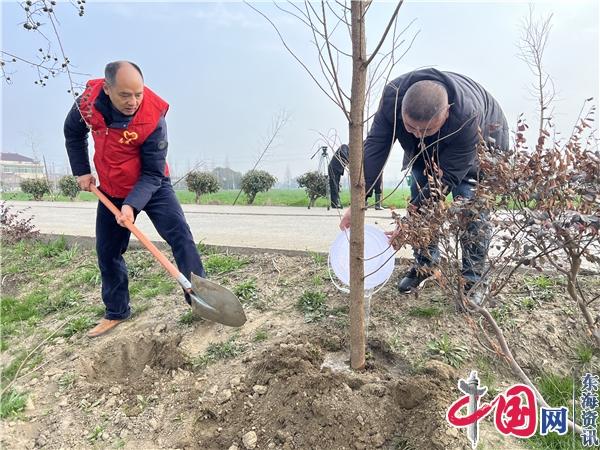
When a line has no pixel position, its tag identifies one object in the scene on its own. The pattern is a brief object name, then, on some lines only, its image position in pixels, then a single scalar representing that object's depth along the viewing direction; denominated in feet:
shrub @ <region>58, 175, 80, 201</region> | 64.48
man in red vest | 9.46
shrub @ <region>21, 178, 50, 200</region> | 60.88
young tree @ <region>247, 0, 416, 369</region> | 6.58
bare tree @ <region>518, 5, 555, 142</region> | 34.13
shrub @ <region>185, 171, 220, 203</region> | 50.98
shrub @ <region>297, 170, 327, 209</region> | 41.45
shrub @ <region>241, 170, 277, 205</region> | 48.77
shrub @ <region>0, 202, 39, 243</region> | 19.97
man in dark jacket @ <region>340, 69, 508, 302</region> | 8.13
